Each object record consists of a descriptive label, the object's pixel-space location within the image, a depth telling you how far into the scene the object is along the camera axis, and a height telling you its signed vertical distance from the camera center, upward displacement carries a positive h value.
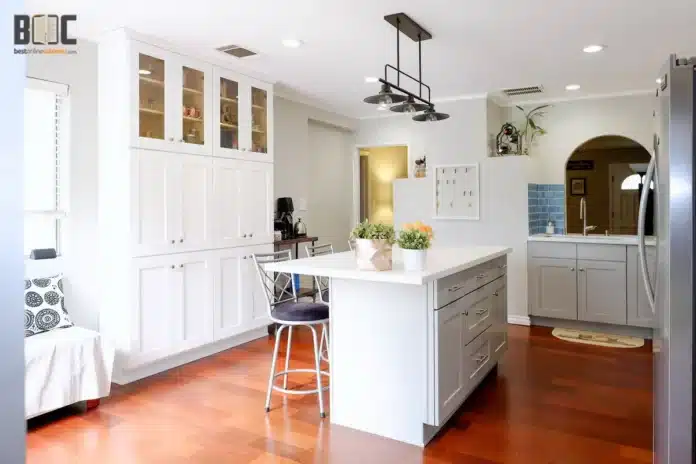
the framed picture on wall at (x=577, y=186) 5.71 +0.41
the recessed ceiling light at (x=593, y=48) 3.86 +1.33
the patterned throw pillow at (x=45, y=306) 3.20 -0.51
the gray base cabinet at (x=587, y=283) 4.84 -0.59
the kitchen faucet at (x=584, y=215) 5.69 +0.09
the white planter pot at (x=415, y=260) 2.67 -0.19
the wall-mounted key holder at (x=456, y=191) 5.63 +0.37
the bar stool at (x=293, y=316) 3.02 -0.54
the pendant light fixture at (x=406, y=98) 3.02 +0.80
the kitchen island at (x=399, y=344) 2.61 -0.64
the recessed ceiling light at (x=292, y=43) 3.69 +1.33
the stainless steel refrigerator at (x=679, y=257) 1.74 -0.12
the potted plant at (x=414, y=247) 2.68 -0.12
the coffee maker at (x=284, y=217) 5.20 +0.09
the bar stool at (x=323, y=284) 3.64 -0.45
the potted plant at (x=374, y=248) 2.64 -0.12
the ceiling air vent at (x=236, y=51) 3.85 +1.34
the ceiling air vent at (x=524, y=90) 5.21 +1.38
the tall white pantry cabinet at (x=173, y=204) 3.59 +0.17
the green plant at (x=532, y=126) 5.82 +1.12
